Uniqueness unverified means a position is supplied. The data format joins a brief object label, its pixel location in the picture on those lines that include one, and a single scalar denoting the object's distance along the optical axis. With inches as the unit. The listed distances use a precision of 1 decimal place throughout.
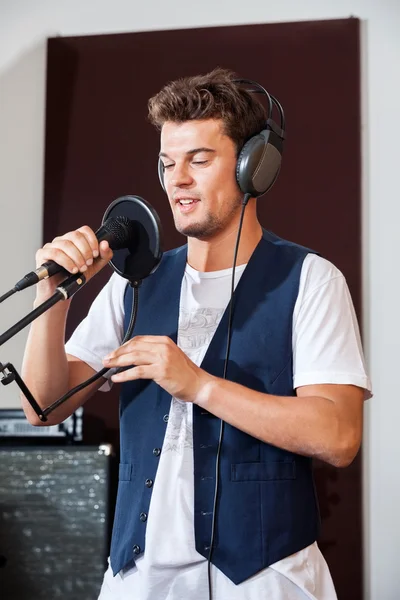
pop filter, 101.0
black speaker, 139.8
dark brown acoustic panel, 154.9
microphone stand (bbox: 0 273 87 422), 91.5
